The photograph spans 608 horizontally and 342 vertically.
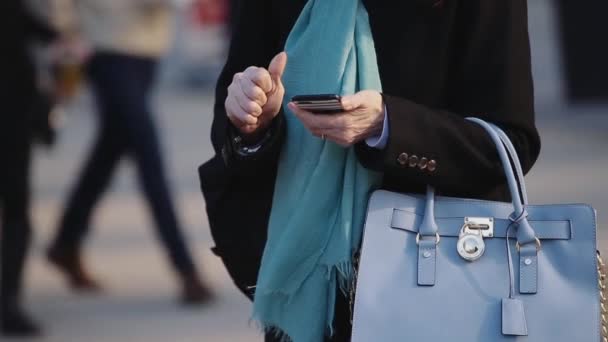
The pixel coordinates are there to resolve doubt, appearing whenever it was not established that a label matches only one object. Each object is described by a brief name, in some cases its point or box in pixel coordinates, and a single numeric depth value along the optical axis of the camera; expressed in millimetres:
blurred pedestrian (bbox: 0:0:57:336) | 10148
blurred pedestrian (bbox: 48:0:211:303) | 11070
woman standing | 4500
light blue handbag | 4176
